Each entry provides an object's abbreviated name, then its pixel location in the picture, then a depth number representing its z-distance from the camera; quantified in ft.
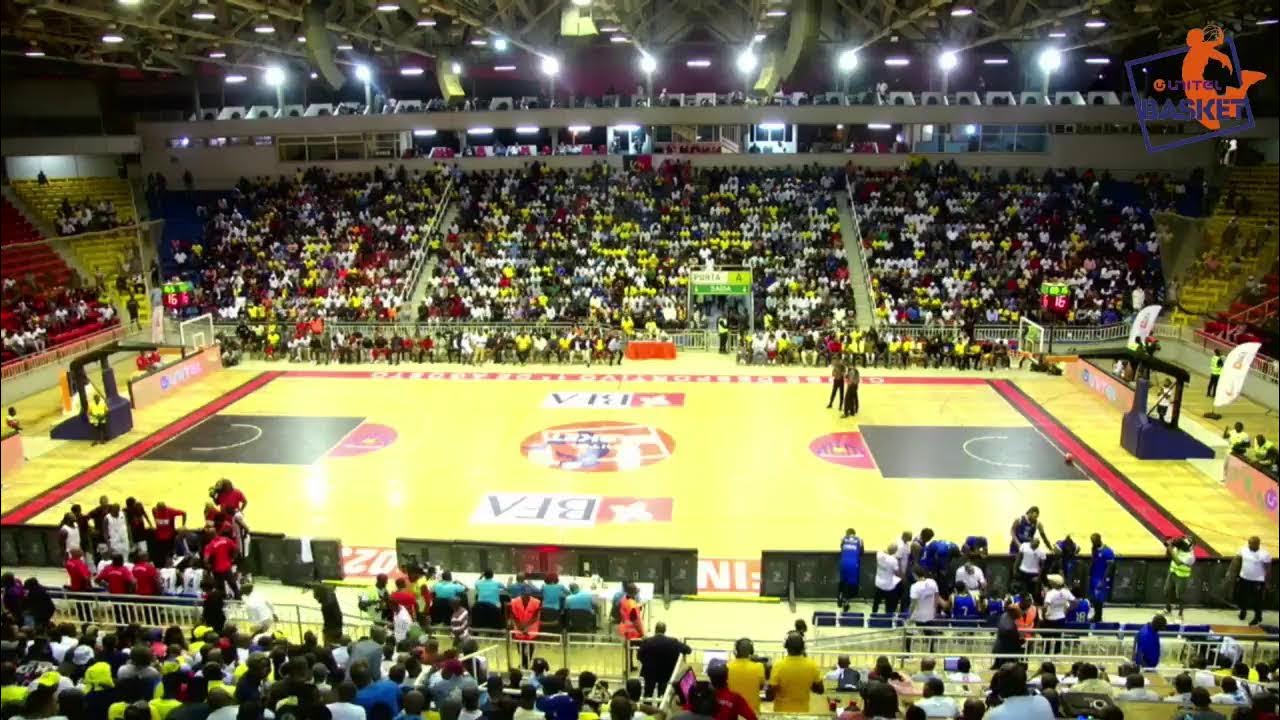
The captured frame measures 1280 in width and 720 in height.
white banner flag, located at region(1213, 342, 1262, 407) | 66.33
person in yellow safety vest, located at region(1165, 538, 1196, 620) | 46.42
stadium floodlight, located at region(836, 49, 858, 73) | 126.77
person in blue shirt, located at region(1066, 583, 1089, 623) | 42.29
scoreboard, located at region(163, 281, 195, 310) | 102.83
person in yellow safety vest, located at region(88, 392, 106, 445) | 76.07
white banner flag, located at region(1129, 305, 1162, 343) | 84.07
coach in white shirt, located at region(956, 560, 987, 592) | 44.24
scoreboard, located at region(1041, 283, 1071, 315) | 97.55
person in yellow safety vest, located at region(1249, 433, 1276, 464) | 61.31
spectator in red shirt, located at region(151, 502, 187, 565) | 50.01
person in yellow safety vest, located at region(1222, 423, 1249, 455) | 64.39
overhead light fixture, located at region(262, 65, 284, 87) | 133.80
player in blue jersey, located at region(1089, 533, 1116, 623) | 46.37
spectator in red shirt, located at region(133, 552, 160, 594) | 44.78
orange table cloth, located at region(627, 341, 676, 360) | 103.86
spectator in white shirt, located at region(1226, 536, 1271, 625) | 46.16
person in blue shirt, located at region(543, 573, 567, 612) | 42.06
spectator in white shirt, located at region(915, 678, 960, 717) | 27.40
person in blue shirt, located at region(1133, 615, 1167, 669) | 38.24
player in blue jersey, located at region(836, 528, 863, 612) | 47.67
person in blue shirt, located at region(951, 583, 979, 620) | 43.04
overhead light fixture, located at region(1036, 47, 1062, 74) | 133.49
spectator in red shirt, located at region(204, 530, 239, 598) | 47.01
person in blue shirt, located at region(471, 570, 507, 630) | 41.83
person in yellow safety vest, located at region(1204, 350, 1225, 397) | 85.25
